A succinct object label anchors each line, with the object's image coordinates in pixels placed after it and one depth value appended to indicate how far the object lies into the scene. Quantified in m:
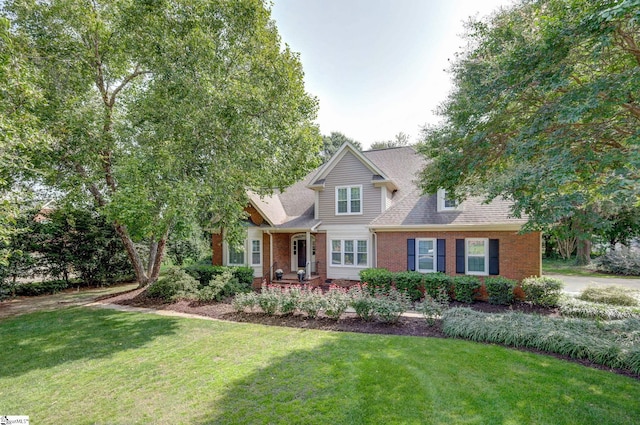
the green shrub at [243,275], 14.59
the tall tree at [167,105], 9.77
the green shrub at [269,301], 10.02
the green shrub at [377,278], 12.93
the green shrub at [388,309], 8.80
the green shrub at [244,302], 10.28
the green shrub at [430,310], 8.84
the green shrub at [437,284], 12.08
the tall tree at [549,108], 6.02
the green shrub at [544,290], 10.71
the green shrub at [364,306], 9.12
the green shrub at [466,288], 11.68
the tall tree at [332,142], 39.81
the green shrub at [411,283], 12.46
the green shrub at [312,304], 9.55
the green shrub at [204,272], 14.74
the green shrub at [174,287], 12.38
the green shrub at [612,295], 10.51
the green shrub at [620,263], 20.62
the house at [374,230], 12.55
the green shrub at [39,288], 14.48
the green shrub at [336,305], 9.30
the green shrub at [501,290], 11.24
